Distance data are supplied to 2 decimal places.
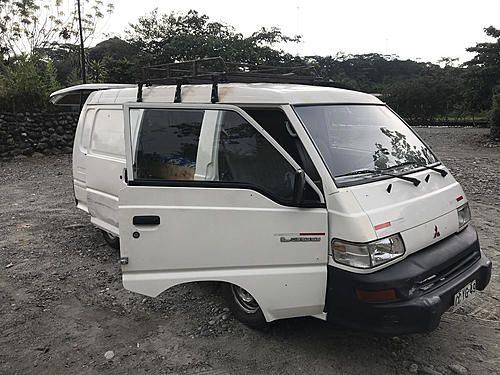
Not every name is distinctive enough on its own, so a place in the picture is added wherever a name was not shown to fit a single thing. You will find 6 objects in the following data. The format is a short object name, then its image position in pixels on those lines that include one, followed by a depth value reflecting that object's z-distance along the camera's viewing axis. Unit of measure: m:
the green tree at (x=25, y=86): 14.42
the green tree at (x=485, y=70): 22.58
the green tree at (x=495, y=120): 17.81
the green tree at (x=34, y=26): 20.12
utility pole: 16.00
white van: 2.70
